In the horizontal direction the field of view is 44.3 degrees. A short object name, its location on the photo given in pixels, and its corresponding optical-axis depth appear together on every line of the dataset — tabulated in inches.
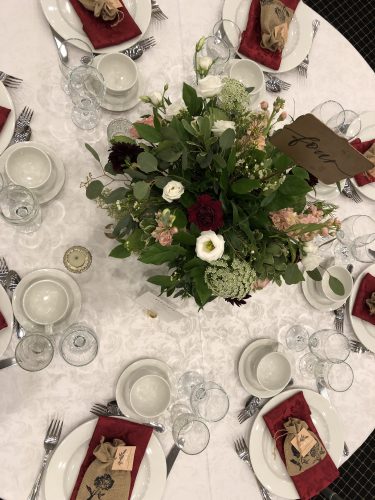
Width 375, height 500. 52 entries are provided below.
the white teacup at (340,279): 66.6
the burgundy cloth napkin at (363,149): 70.9
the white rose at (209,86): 43.9
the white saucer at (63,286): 56.8
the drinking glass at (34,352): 56.7
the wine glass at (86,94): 61.6
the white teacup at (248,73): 68.1
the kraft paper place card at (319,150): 41.9
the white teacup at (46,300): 57.6
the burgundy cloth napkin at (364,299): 68.4
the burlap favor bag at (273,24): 67.9
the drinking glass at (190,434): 59.2
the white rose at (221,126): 44.1
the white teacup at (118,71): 63.3
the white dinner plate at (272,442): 61.3
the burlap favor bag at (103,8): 62.6
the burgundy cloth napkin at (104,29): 63.8
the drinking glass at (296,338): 66.4
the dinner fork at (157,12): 68.6
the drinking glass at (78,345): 58.1
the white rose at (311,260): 47.2
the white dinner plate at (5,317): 56.2
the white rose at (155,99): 47.7
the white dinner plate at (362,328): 68.4
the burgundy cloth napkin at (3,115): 60.0
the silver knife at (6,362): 56.8
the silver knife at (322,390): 66.3
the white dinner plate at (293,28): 70.1
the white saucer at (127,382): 58.3
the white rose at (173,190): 42.9
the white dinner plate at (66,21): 63.7
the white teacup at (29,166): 59.0
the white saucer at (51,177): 59.0
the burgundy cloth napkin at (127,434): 56.8
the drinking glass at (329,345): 66.2
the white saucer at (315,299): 67.6
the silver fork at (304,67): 73.1
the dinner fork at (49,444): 55.1
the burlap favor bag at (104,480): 54.9
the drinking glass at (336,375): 65.9
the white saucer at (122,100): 63.9
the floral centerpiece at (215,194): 43.6
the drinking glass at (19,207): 57.2
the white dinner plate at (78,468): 55.2
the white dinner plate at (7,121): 60.1
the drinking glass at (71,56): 63.6
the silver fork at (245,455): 61.6
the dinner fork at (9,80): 62.5
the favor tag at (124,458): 55.6
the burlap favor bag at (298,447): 61.4
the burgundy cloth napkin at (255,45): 68.9
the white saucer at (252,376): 62.6
